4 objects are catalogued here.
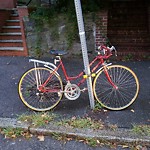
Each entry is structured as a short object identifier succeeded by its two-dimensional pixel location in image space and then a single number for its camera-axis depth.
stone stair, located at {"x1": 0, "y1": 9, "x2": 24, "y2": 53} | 6.61
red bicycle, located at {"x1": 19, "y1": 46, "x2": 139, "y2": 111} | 3.47
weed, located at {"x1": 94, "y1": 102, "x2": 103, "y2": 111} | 3.62
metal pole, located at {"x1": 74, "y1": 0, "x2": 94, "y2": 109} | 3.15
